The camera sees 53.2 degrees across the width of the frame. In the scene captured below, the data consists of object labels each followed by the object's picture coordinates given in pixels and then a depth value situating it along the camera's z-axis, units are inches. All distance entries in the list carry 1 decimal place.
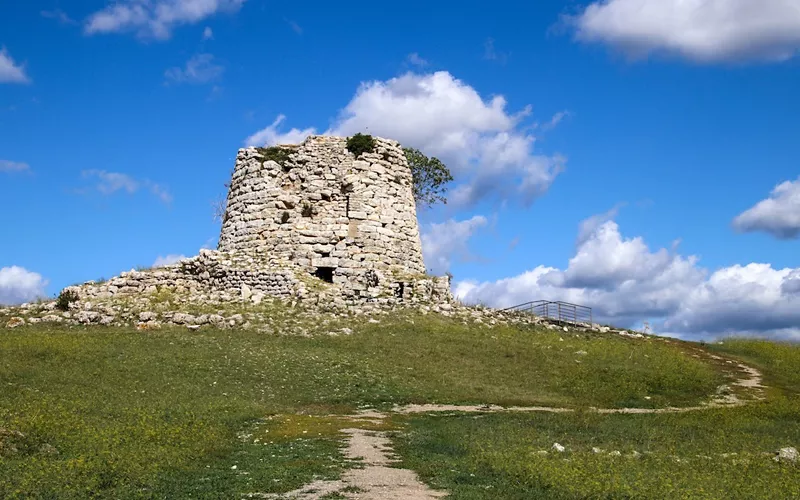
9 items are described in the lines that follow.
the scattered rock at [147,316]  1359.6
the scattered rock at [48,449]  598.5
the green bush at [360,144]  1761.8
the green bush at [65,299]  1492.4
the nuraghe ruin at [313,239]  1571.1
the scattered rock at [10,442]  593.6
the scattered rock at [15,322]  1352.4
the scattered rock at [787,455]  616.7
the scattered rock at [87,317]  1365.7
